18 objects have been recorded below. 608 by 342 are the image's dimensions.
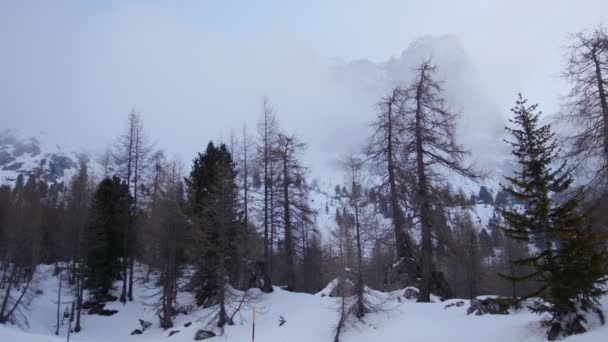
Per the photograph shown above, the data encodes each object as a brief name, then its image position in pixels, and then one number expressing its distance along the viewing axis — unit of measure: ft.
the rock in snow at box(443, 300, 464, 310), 51.57
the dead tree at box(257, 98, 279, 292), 88.74
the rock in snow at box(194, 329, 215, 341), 67.74
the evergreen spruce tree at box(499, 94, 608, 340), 31.35
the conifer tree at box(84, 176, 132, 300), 93.66
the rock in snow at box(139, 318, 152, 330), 85.97
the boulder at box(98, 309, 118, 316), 91.85
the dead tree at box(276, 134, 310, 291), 90.58
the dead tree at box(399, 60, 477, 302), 58.13
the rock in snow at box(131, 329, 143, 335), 83.72
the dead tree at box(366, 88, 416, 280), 64.90
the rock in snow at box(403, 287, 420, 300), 64.13
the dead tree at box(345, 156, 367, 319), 57.47
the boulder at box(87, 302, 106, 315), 92.84
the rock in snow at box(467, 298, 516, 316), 44.27
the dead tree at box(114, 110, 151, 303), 102.62
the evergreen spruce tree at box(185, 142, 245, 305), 75.92
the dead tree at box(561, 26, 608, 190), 41.60
